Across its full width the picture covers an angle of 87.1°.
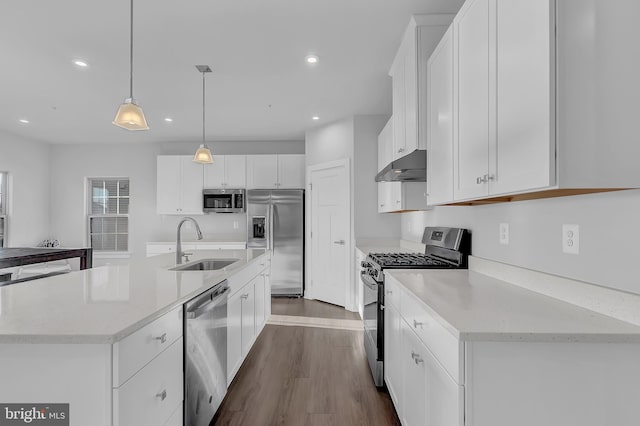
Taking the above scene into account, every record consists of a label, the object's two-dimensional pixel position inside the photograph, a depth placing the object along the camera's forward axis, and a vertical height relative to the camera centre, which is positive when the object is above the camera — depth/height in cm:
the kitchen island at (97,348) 103 -43
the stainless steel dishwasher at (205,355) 158 -73
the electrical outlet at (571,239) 130 -9
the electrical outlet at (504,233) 180 -9
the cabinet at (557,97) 101 +39
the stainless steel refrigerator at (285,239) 529 -36
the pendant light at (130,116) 215 +65
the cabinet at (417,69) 232 +105
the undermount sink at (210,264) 286 -41
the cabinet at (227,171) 564 +76
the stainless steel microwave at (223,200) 560 +27
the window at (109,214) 634 +4
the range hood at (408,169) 235 +35
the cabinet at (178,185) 572 +53
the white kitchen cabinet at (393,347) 188 -80
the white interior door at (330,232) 467 -23
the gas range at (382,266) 229 -34
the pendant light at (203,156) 355 +64
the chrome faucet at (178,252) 257 -28
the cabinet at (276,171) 554 +75
